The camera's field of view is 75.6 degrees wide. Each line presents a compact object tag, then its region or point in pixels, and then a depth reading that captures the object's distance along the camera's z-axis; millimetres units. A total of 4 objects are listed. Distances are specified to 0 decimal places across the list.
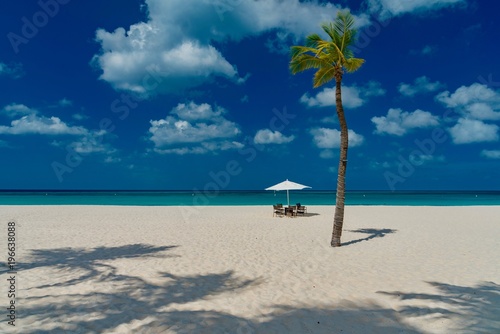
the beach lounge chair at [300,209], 22697
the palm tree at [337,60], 11508
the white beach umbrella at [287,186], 23000
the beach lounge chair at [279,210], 22688
